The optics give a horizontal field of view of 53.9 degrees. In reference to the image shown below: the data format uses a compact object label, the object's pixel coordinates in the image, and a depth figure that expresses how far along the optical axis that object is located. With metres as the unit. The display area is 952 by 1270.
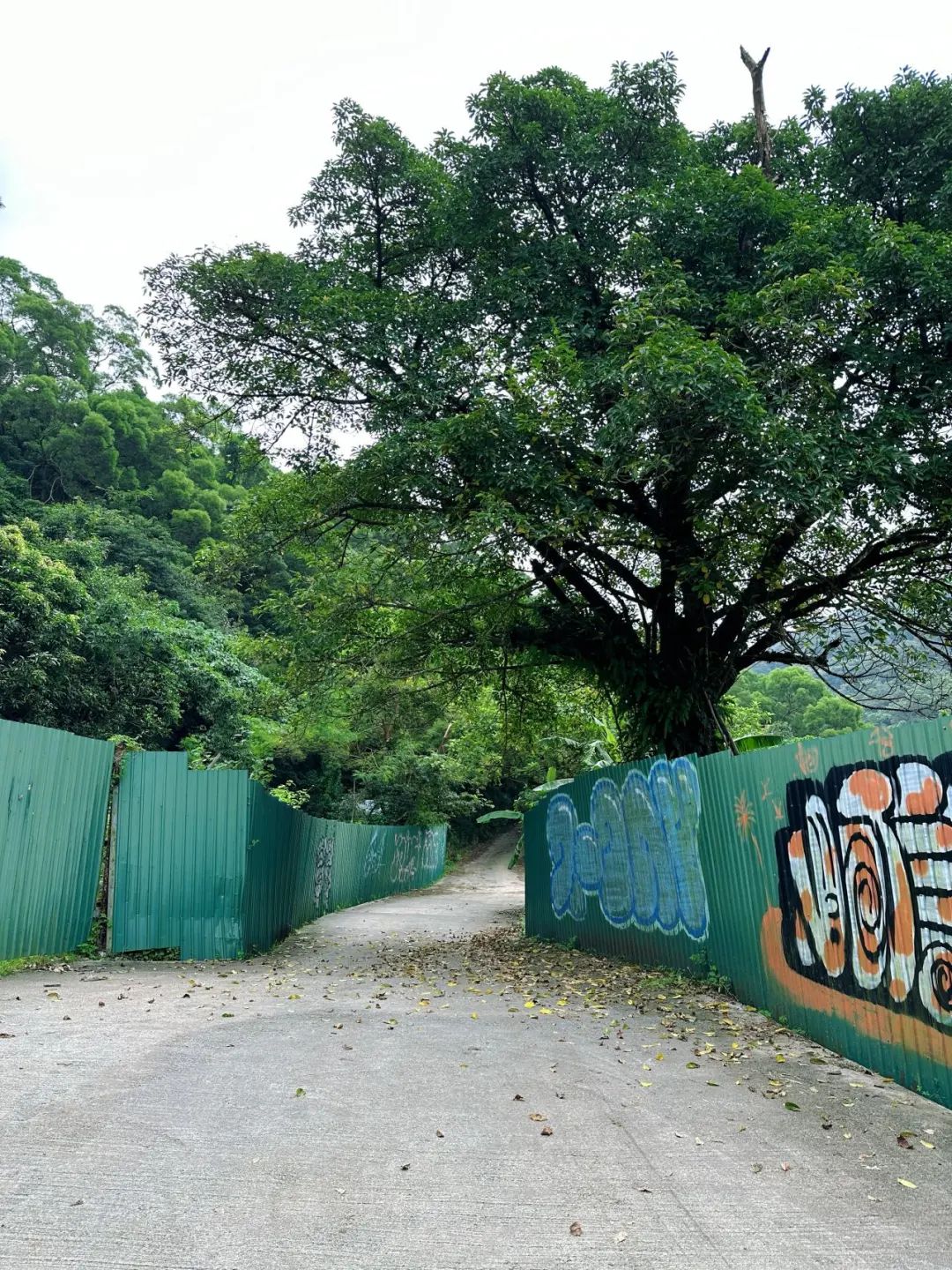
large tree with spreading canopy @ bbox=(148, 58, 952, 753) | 8.88
